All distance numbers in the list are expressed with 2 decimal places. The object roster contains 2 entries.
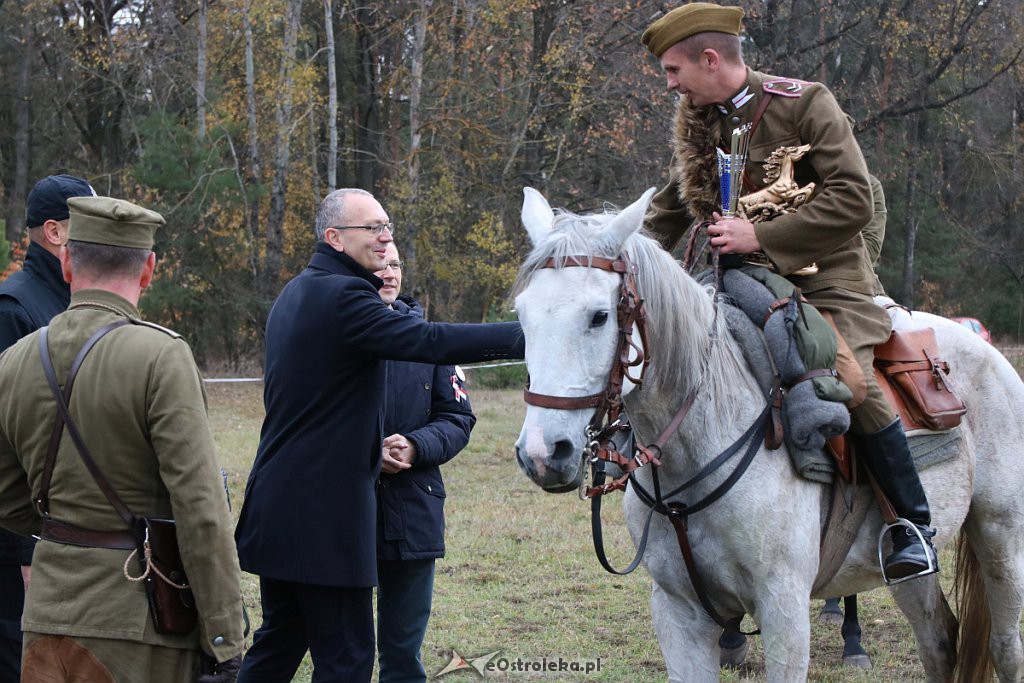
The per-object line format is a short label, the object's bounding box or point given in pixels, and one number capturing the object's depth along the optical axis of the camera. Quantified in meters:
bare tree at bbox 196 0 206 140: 22.33
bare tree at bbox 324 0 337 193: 19.75
